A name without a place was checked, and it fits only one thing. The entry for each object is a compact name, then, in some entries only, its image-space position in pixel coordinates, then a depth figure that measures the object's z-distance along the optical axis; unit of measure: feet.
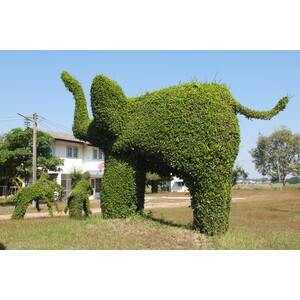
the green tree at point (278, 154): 181.16
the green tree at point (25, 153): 73.10
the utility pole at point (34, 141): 65.67
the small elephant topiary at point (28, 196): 40.98
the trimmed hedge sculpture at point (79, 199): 39.17
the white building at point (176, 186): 173.41
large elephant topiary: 26.99
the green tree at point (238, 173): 177.21
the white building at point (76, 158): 91.30
